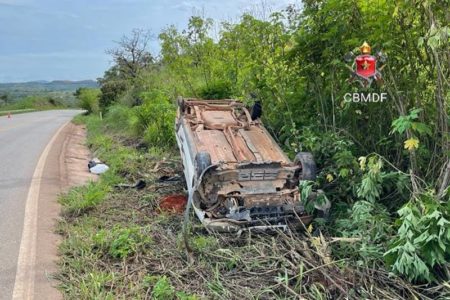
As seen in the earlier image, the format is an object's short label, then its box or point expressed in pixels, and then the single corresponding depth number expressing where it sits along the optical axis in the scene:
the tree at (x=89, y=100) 36.04
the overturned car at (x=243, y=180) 5.81
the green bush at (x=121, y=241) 5.23
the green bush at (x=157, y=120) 12.63
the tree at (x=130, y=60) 30.70
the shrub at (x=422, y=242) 3.98
